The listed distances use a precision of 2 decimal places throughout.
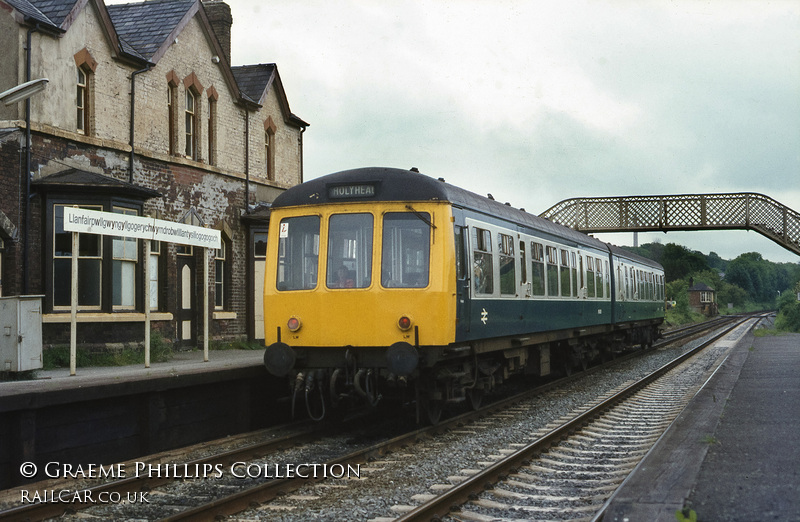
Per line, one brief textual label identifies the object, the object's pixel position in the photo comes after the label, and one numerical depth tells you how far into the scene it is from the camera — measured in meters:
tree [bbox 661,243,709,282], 110.81
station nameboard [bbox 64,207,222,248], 11.20
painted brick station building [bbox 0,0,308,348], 14.45
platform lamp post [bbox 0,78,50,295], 10.42
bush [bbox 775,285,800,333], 50.10
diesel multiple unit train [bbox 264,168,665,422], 9.81
